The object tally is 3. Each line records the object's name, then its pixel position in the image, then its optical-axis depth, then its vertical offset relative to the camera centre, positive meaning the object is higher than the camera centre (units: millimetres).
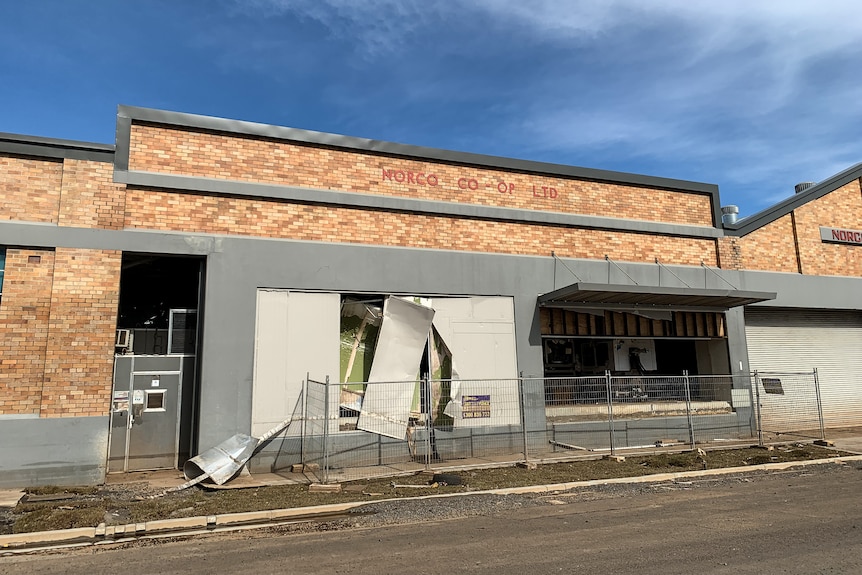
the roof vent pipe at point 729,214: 19906 +5510
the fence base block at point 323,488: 10180 -1803
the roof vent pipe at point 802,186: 20466 +6430
